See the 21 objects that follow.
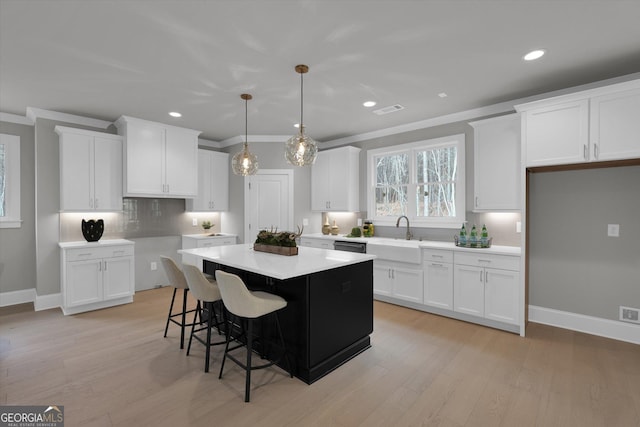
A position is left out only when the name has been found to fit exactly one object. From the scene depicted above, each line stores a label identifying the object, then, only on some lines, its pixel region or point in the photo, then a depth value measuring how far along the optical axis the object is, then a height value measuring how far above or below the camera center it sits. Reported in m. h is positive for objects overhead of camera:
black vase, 4.44 -0.25
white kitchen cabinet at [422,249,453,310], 3.89 -0.86
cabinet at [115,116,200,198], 4.59 +0.82
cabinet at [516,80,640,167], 2.81 +0.82
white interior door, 5.69 +0.21
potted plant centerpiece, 3.17 -0.34
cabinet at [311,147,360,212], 5.38 +0.55
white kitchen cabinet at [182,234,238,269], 5.46 -0.52
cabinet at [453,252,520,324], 3.45 -0.87
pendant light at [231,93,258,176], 3.53 +0.55
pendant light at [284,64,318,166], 2.97 +0.60
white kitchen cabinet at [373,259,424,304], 4.16 -0.97
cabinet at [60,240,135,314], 4.02 -0.85
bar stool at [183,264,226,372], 2.67 -0.67
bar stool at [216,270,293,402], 2.27 -0.68
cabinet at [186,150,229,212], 5.70 +0.54
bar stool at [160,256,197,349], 3.09 -0.65
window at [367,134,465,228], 4.44 +0.44
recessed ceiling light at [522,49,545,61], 2.69 +1.38
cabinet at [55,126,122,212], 4.20 +0.59
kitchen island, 2.50 -0.78
